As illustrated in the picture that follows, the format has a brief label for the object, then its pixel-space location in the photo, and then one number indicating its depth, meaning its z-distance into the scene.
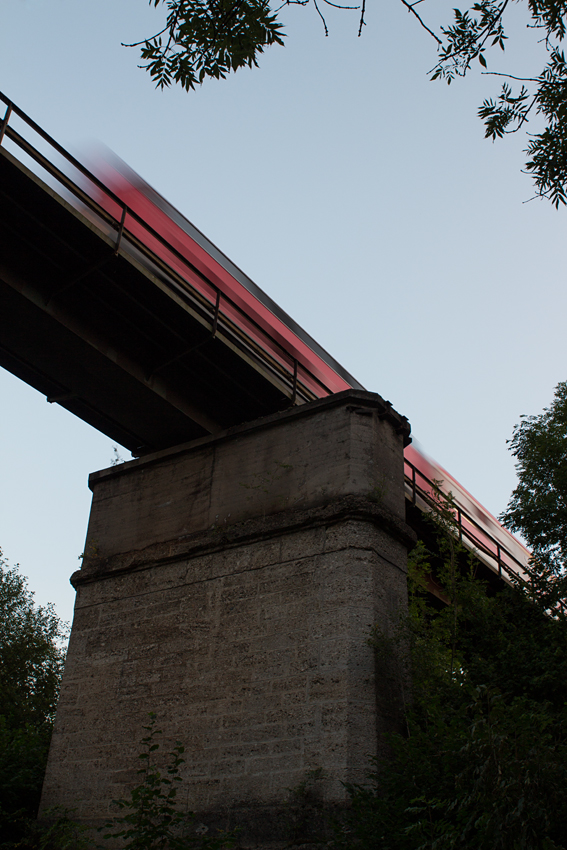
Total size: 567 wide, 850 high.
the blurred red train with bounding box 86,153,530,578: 10.27
